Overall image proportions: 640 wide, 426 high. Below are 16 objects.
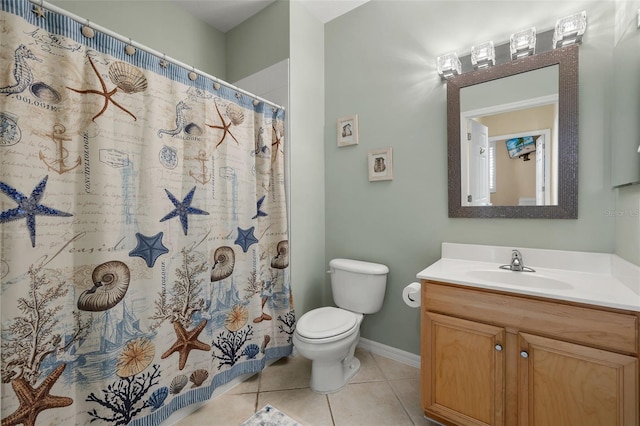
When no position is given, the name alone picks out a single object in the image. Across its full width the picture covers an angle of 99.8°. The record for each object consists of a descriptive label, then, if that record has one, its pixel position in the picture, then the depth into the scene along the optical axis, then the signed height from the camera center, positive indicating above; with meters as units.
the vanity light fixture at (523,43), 1.45 +0.87
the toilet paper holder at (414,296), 1.45 -0.49
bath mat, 1.42 -1.14
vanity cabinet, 0.97 -0.65
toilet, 1.56 -0.73
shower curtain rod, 0.96 +0.74
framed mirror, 1.41 +0.37
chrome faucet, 1.44 -0.33
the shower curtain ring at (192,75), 1.42 +0.71
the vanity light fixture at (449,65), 1.67 +0.87
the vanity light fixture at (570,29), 1.33 +0.87
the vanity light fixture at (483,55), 1.56 +0.88
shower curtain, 0.93 -0.08
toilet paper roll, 1.43 -0.48
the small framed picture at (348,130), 2.11 +0.61
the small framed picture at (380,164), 1.96 +0.31
